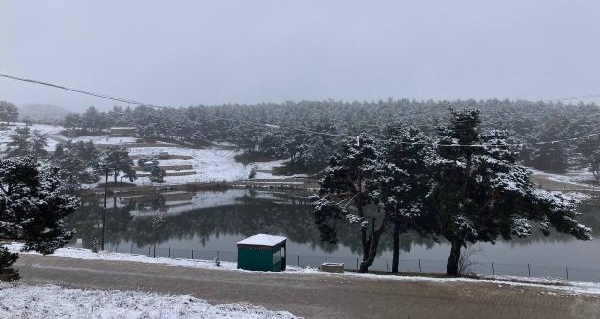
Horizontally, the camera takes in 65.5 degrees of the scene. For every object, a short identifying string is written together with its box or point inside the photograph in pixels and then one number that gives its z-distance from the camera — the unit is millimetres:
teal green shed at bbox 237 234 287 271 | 24234
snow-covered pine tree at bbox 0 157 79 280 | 14422
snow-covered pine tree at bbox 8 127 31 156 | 85375
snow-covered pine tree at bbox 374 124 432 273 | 27859
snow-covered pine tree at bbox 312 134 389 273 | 29531
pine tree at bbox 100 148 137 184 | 84438
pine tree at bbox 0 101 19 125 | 137375
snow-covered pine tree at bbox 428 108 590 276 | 22766
